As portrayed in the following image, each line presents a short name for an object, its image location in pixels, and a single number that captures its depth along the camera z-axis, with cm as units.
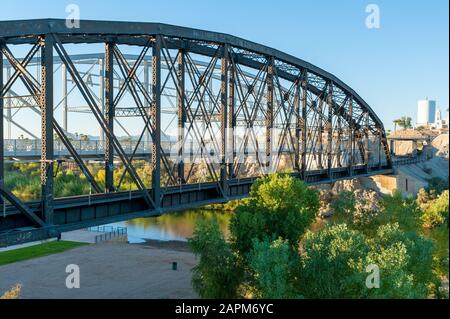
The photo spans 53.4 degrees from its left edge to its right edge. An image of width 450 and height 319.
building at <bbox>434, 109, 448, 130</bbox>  18855
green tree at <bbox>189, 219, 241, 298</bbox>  2470
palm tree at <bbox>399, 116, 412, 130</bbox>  15806
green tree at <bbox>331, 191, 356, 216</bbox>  3506
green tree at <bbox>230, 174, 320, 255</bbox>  2750
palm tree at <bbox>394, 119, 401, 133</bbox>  15712
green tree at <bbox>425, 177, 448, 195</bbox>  7228
